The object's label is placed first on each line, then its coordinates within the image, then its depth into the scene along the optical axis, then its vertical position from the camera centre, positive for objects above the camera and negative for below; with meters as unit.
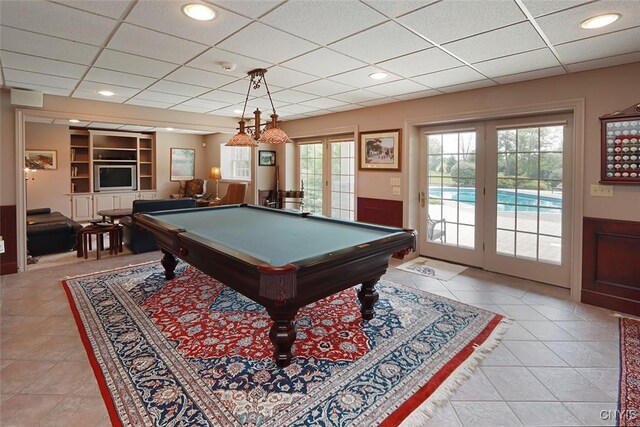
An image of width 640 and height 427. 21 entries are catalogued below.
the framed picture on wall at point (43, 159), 7.46 +0.88
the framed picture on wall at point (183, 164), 9.41 +0.96
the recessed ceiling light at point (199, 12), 2.13 +1.20
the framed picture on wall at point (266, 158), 7.03 +0.85
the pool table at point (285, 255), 2.07 -0.38
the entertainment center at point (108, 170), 8.22 +0.72
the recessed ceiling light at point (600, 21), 2.24 +1.20
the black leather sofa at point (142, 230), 5.27 -0.48
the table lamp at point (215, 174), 8.88 +0.63
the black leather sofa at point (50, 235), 5.11 -0.57
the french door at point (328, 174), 6.14 +0.46
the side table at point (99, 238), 5.13 -0.61
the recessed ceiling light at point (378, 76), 3.61 +1.31
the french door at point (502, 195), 3.92 +0.05
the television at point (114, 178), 8.38 +0.52
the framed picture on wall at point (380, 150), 5.13 +0.76
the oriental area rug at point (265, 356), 1.91 -1.12
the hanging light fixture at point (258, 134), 3.26 +0.63
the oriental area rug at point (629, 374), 1.86 -1.14
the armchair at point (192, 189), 9.31 +0.26
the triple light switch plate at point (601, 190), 3.32 +0.09
